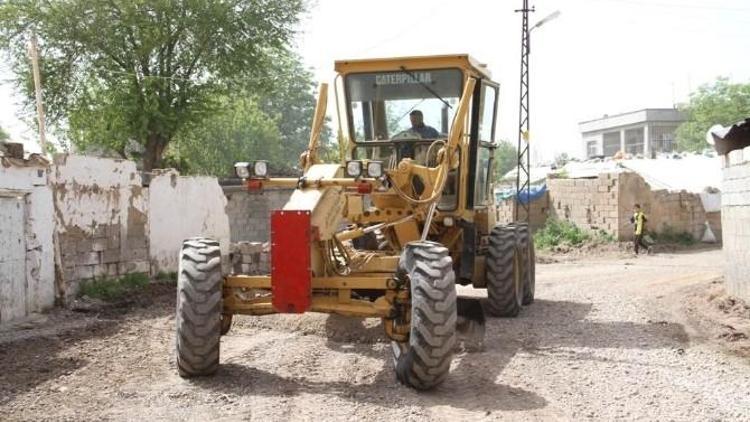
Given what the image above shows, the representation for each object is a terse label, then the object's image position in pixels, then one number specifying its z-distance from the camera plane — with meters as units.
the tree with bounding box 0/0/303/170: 26.36
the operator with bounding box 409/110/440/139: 9.84
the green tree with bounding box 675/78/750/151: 55.44
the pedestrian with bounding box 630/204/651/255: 22.17
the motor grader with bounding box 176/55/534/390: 6.81
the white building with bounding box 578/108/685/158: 71.69
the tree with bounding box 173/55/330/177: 32.16
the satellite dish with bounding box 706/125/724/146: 11.92
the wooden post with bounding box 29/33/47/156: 14.33
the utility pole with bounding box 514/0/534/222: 24.08
